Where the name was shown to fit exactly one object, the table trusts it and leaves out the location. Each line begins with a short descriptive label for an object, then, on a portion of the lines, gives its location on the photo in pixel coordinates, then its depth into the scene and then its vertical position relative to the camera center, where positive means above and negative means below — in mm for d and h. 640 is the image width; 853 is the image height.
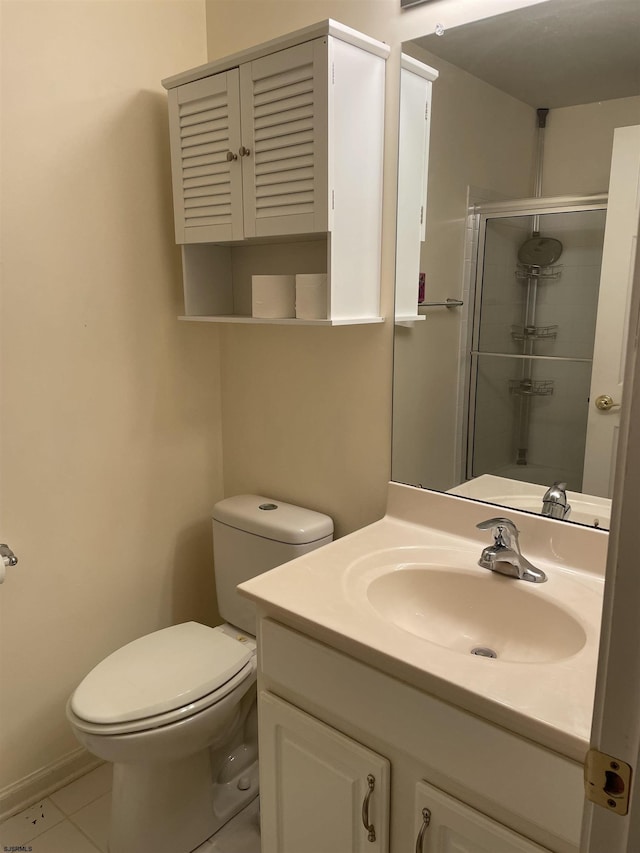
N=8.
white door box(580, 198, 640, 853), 506 -281
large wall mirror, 1230 +120
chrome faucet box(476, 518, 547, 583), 1296 -498
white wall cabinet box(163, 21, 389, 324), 1393 +364
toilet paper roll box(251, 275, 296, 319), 1605 +39
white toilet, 1449 -912
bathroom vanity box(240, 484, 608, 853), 915 -616
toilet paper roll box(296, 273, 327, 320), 1503 +35
